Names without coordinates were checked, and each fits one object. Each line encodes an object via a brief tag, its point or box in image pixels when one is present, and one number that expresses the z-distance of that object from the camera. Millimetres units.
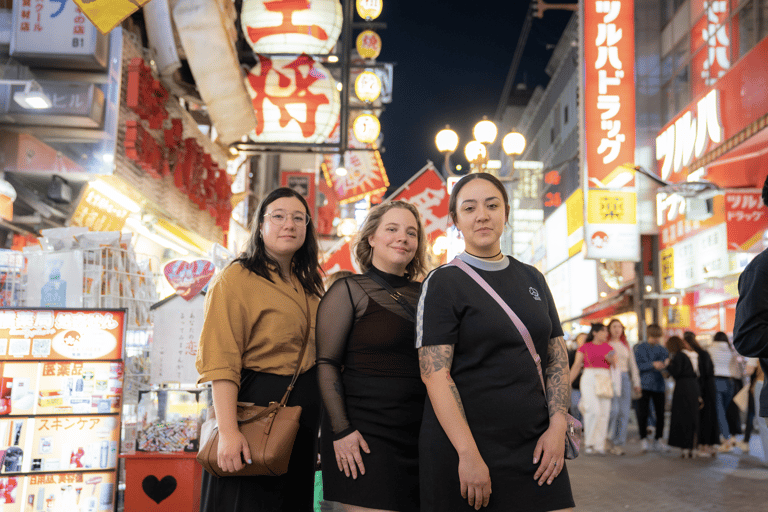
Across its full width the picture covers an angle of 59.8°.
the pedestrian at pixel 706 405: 11102
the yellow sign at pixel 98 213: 9467
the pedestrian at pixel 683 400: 10766
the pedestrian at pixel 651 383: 11773
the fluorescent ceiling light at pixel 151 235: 11171
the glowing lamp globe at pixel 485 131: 12898
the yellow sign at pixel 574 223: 22344
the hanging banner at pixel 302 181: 22972
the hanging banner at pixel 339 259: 13094
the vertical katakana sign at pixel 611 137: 15812
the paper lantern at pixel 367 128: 15570
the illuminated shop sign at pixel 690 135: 12600
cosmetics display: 4895
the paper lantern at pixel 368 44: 20516
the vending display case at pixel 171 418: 5109
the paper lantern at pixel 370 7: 15680
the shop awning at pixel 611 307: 25562
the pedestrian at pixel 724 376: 11852
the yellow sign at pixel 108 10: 4254
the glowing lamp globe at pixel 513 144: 13945
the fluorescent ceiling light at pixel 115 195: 9586
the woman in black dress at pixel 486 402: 2650
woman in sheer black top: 3070
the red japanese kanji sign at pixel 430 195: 12414
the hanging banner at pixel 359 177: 19781
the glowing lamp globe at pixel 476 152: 13227
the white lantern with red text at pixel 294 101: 10797
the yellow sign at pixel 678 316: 20094
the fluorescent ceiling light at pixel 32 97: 7913
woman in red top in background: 11156
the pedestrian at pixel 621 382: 11461
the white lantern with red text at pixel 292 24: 10281
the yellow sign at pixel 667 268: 20484
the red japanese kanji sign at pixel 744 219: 12680
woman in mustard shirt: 3018
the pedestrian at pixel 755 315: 2994
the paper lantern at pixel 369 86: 15305
